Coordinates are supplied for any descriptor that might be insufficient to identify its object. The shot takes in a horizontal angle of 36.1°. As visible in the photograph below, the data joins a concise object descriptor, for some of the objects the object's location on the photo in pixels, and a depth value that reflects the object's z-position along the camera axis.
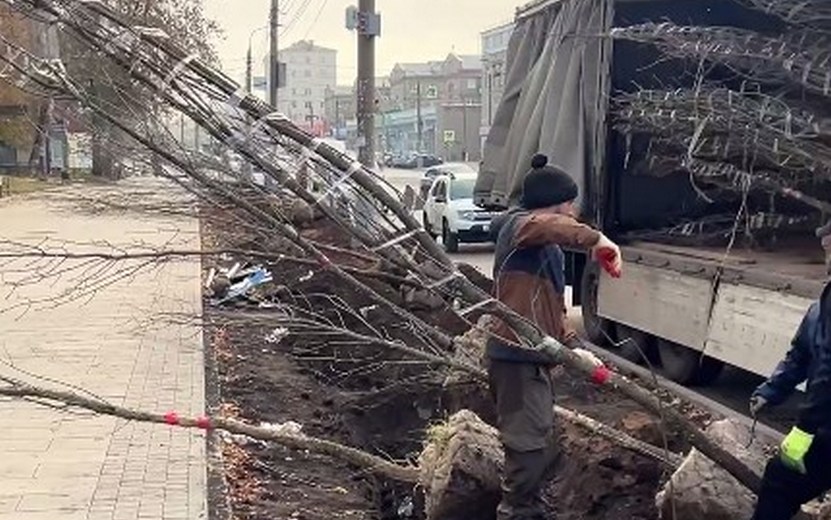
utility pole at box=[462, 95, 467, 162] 99.22
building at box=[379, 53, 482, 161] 100.69
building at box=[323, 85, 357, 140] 88.12
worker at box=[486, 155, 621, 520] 5.96
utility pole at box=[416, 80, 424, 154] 104.34
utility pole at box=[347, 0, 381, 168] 19.92
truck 9.10
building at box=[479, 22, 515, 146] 72.38
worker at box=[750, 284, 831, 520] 5.09
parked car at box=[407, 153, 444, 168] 82.47
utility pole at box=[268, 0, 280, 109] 35.19
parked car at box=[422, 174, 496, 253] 25.38
